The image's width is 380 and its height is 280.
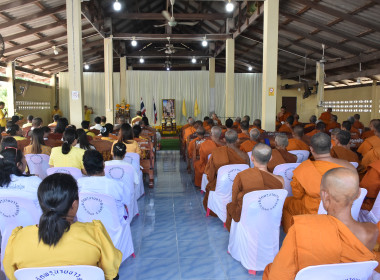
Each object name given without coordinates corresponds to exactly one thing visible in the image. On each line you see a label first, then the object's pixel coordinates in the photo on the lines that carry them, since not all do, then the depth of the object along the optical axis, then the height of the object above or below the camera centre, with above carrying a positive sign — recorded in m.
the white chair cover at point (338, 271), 1.45 -0.68
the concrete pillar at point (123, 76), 16.33 +1.69
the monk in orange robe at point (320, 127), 6.68 -0.28
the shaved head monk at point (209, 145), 5.13 -0.48
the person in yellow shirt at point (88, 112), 17.21 -0.02
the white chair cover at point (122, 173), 3.62 -0.64
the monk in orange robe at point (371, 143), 4.68 -0.41
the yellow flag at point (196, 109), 17.38 +0.14
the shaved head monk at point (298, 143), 5.20 -0.47
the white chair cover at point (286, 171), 3.62 -0.62
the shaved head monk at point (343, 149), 4.33 -0.46
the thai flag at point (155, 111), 16.91 +0.03
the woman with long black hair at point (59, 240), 1.57 -0.59
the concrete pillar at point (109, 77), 12.02 +1.23
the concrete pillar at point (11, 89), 12.30 +0.82
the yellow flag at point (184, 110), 17.59 +0.11
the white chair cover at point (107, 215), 2.68 -0.84
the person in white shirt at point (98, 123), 7.76 -0.26
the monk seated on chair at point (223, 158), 4.16 -0.56
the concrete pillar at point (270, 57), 7.43 +1.19
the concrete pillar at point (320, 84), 13.02 +1.06
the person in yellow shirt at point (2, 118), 8.84 -0.16
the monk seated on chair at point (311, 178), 2.87 -0.55
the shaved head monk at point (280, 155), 4.12 -0.51
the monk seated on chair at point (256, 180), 2.93 -0.57
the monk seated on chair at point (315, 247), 1.55 -0.61
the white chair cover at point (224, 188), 3.72 -0.84
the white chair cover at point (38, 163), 4.31 -0.64
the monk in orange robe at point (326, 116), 10.65 -0.11
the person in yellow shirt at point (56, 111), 16.45 +0.05
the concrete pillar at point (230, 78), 12.32 +1.22
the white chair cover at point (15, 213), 2.38 -0.71
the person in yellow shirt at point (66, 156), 3.95 -0.51
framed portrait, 17.62 +0.24
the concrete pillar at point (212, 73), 16.69 +1.89
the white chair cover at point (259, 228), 2.73 -0.96
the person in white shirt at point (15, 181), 2.64 -0.55
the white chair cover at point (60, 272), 1.46 -0.68
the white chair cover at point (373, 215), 2.73 -0.83
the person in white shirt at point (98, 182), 2.80 -0.57
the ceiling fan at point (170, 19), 8.79 +2.37
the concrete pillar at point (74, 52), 7.39 +1.28
